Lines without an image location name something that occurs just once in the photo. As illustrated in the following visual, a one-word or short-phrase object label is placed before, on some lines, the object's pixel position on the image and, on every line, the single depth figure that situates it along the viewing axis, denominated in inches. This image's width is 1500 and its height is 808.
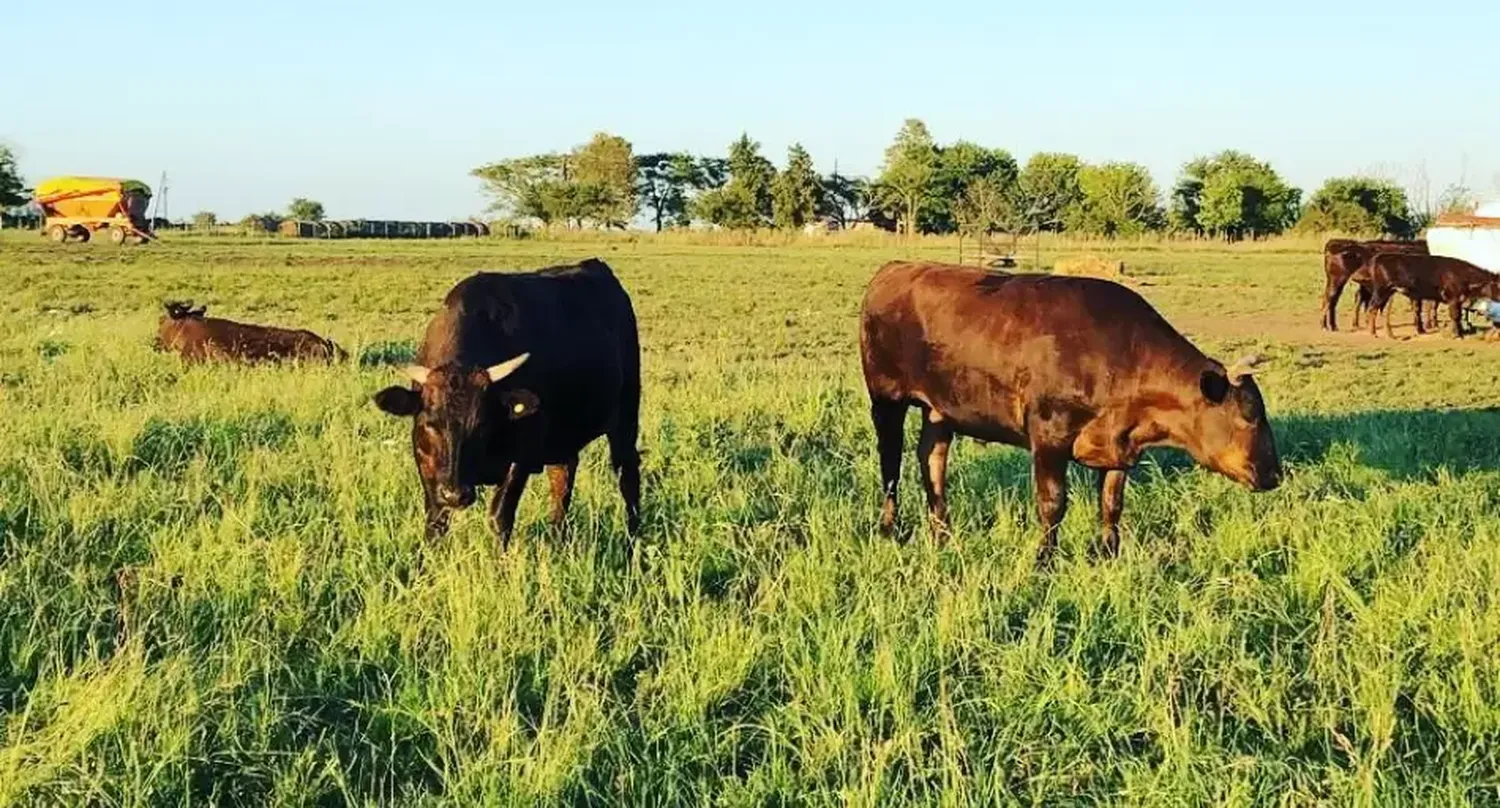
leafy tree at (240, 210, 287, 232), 3215.6
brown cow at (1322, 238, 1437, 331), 848.9
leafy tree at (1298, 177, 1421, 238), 2819.9
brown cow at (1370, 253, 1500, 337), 802.8
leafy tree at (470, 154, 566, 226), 4202.8
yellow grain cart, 2133.4
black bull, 236.1
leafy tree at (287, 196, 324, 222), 4622.8
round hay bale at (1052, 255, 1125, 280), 1279.5
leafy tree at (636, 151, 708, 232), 4202.8
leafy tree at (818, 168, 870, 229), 3932.1
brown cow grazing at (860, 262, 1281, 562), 252.2
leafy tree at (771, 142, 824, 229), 3361.2
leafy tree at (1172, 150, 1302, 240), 3080.7
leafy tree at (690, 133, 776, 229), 3444.9
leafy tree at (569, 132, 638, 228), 3932.1
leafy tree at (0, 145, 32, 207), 2883.9
